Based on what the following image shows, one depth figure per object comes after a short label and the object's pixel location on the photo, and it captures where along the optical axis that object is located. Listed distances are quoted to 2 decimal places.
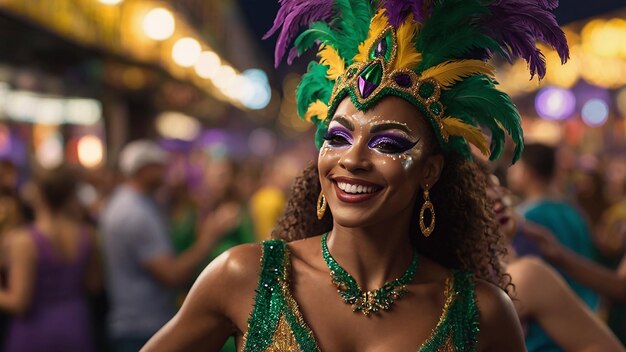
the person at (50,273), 6.32
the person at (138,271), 6.74
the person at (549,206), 6.19
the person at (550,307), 3.98
